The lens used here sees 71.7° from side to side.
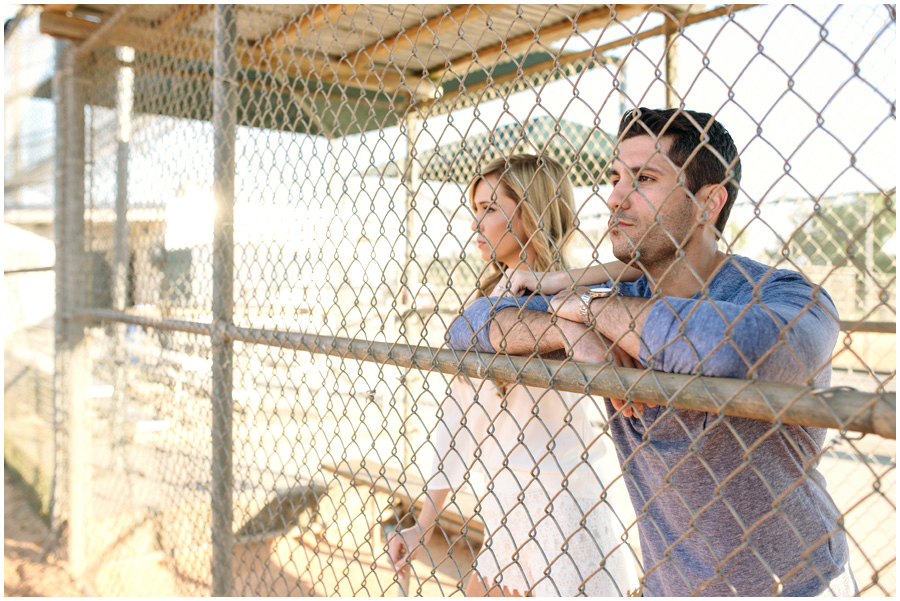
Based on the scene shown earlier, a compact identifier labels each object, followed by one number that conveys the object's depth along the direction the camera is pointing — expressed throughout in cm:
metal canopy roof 402
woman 205
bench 428
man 115
